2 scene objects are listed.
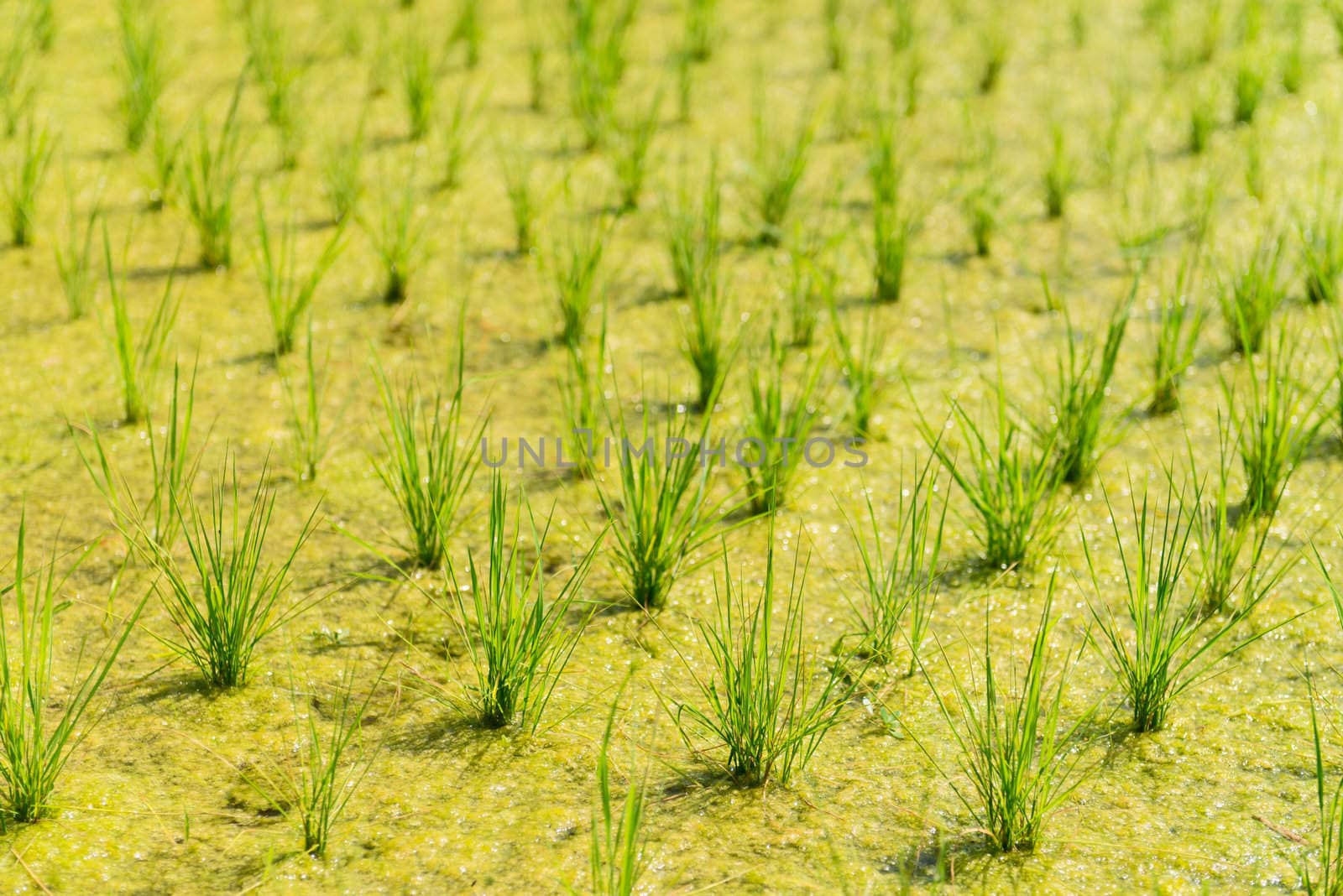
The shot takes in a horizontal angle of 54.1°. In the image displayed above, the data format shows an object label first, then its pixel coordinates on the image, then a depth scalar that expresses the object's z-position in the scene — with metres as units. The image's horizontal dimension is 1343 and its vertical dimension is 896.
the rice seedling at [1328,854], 1.37
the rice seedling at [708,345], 2.38
